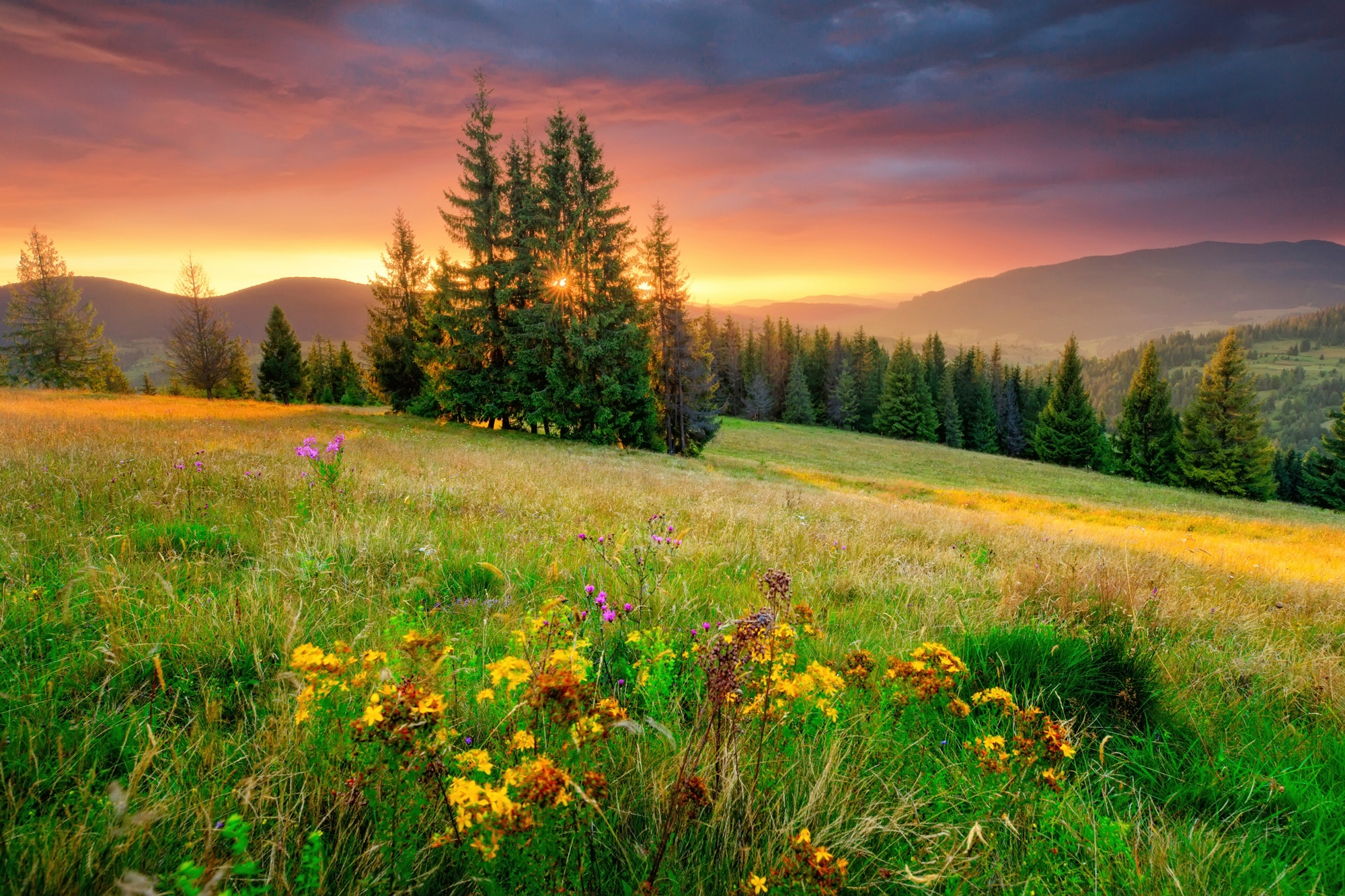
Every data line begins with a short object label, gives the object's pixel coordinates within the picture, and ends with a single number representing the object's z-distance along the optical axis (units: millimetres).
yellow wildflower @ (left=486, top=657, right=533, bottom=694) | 1560
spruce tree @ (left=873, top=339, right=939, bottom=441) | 69438
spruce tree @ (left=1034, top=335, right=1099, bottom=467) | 57500
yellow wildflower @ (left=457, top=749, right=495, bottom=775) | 1350
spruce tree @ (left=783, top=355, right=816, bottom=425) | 76438
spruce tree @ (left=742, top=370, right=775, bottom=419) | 77812
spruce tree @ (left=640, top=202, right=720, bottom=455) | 27953
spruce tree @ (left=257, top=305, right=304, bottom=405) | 52500
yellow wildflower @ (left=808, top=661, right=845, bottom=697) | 1933
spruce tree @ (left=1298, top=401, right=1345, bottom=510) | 46031
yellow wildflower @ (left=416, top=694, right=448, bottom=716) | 1312
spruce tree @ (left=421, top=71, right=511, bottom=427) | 26891
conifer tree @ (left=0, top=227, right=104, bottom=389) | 41969
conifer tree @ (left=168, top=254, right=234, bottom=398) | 40062
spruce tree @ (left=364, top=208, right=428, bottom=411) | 32188
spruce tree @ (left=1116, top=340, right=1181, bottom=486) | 50469
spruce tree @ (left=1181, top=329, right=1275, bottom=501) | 43125
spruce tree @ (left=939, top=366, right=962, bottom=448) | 71375
